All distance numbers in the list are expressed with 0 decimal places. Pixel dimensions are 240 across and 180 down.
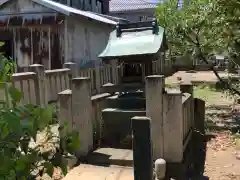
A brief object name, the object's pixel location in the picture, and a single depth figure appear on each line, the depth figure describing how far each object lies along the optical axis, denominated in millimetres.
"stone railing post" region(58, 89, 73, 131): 4204
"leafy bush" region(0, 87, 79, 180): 961
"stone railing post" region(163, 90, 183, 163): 3920
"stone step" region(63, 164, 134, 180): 3660
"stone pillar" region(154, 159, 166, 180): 3695
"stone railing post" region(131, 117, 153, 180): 2099
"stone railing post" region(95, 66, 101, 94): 7918
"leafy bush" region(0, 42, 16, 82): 1053
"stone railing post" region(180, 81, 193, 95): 5528
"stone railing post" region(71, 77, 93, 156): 4157
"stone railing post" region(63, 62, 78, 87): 7367
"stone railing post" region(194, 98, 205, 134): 5742
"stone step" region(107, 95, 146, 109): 4560
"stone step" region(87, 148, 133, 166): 3969
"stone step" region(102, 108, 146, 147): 4521
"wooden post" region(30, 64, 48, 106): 6043
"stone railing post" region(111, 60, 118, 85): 8464
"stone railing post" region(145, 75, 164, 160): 3931
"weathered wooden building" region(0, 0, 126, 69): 10172
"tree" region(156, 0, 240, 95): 5480
